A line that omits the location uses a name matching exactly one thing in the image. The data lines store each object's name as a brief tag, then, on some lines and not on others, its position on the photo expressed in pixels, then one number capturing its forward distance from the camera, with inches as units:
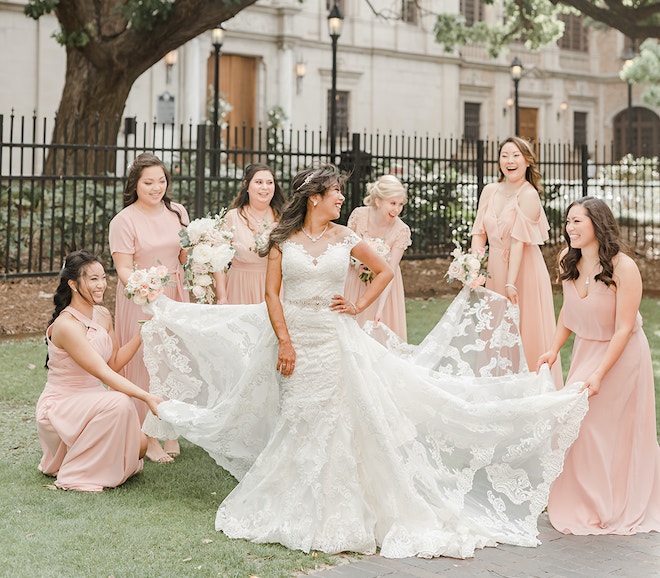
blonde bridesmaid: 281.6
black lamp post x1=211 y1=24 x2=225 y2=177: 524.7
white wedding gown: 193.5
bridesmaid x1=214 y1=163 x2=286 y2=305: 276.4
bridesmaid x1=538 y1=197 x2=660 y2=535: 203.8
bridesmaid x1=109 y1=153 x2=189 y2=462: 251.4
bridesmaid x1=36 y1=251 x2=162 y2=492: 226.1
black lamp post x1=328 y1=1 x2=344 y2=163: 736.0
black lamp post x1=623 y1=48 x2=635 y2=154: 1137.6
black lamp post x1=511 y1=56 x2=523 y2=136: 1032.8
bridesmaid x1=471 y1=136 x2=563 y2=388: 279.4
